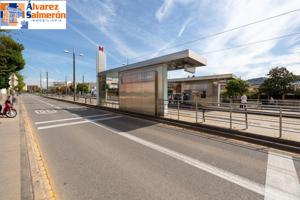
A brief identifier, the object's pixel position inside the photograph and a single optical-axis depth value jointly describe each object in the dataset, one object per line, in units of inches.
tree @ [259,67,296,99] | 1254.3
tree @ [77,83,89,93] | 3183.6
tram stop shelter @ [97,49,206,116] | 477.7
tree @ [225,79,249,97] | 1141.7
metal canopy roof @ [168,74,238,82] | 885.8
